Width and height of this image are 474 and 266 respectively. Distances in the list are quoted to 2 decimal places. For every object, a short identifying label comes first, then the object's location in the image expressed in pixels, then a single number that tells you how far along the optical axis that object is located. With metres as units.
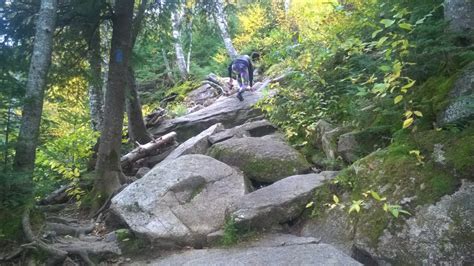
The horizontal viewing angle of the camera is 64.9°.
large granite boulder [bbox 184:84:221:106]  17.75
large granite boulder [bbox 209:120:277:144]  9.23
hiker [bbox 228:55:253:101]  13.01
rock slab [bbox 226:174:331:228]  5.36
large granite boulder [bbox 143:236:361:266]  4.29
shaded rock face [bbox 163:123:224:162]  9.05
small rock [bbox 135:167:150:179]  9.77
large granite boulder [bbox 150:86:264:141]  11.97
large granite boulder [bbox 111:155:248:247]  5.67
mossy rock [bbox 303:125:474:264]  3.90
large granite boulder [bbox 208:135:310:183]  7.00
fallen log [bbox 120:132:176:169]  10.88
